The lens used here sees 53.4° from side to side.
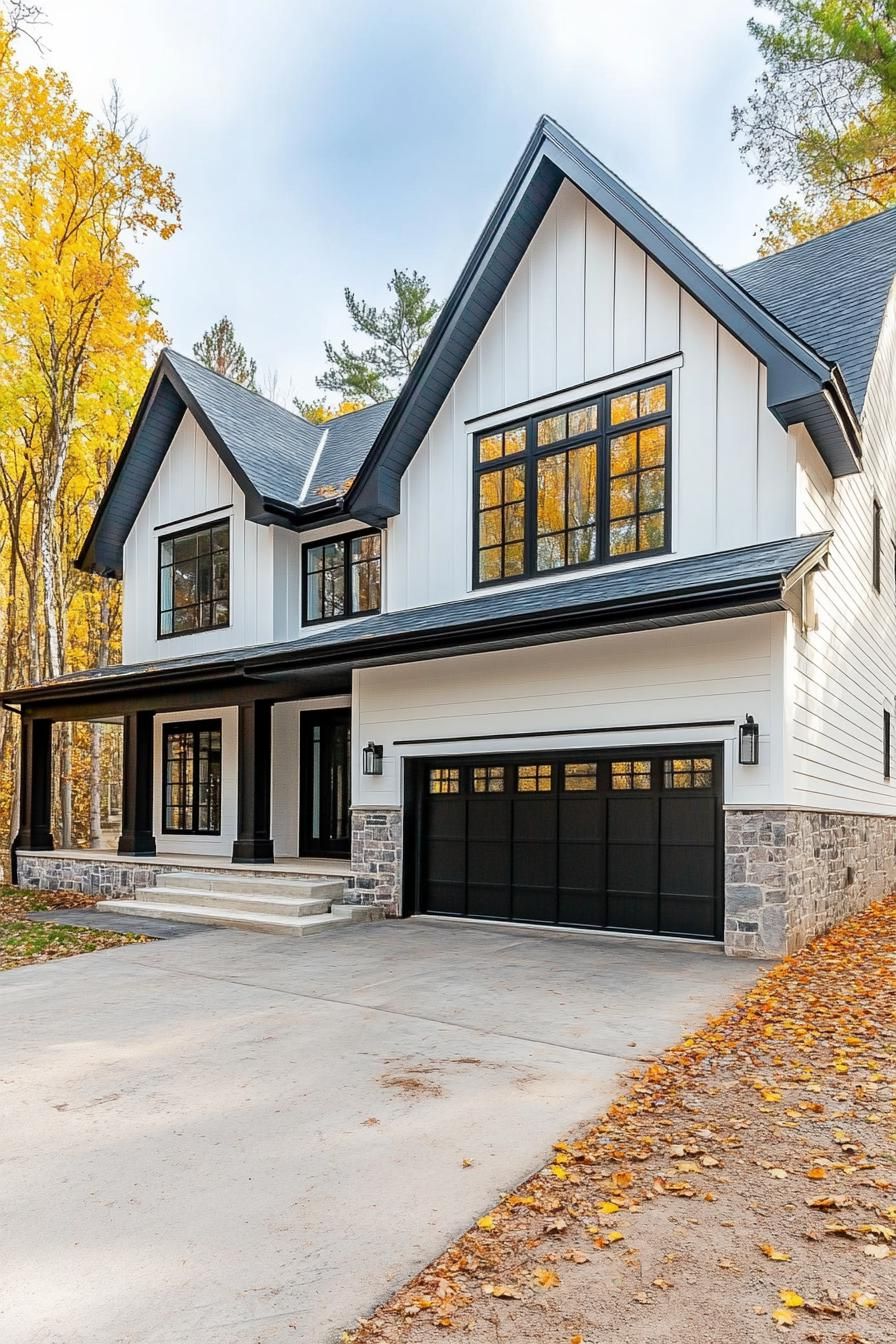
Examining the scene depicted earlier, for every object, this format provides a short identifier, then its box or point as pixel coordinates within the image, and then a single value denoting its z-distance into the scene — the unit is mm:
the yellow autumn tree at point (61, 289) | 14328
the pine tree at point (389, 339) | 28484
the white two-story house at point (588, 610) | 8148
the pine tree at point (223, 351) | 27312
